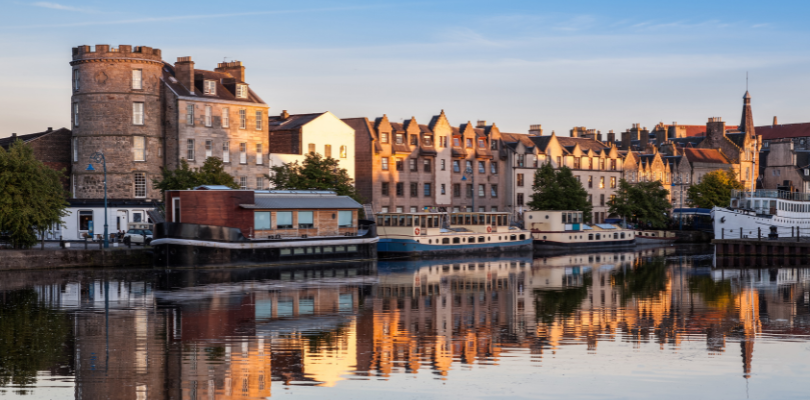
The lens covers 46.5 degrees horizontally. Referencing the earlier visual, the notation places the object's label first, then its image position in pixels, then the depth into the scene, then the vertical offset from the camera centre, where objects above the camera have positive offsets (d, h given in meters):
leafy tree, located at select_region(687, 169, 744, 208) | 117.50 +2.97
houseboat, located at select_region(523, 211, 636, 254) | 87.31 -1.62
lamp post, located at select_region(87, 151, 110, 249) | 75.38 +4.77
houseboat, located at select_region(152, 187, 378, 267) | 56.97 -0.82
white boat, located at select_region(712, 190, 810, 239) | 86.62 -0.21
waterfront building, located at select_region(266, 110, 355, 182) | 87.75 +7.32
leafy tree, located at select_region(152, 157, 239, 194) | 70.44 +2.98
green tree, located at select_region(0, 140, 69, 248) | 56.25 +1.26
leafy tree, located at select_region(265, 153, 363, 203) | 76.62 +3.23
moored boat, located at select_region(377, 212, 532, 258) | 73.62 -1.61
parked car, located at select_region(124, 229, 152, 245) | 67.44 -1.38
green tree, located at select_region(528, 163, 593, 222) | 99.06 +2.31
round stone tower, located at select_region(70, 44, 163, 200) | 76.62 +8.13
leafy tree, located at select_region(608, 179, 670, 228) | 104.19 +1.27
